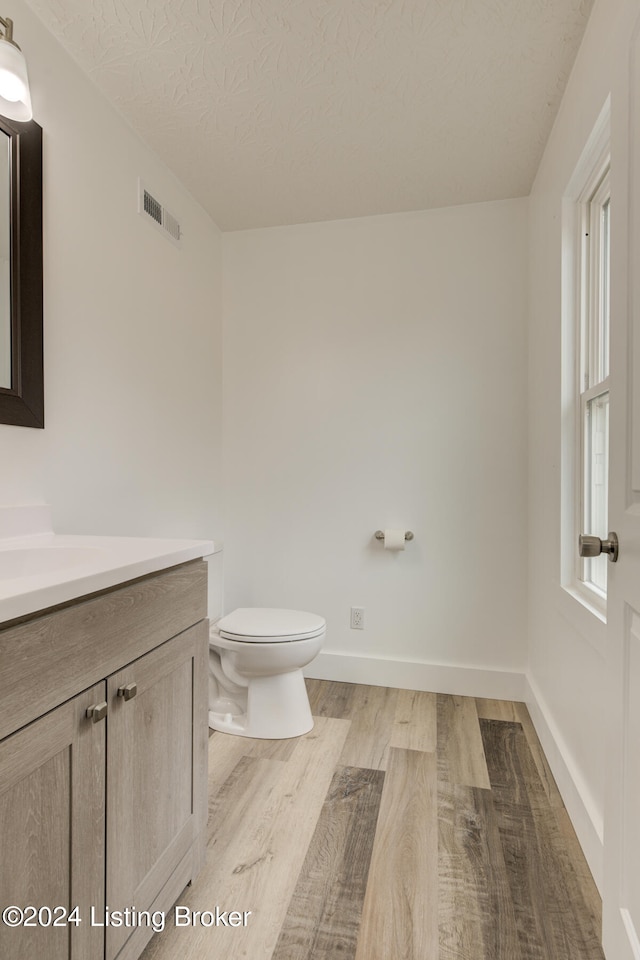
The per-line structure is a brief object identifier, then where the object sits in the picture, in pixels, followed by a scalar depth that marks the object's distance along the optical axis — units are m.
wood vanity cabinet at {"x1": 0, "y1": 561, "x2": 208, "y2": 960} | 0.73
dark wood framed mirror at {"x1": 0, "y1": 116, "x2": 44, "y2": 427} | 1.36
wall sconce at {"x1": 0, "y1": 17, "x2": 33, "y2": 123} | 1.18
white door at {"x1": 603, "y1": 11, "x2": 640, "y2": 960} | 0.92
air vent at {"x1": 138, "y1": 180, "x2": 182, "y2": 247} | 1.97
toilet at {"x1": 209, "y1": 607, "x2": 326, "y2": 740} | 2.00
